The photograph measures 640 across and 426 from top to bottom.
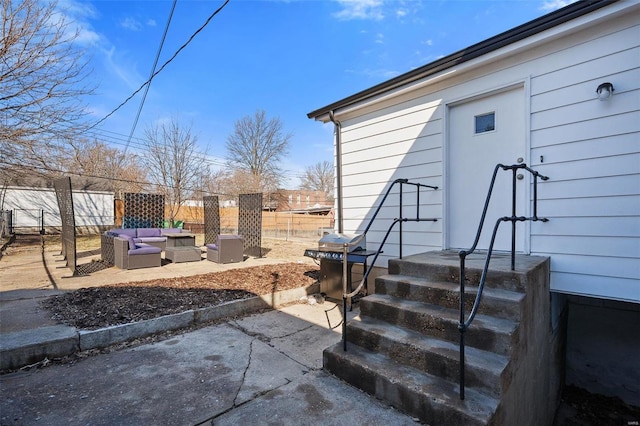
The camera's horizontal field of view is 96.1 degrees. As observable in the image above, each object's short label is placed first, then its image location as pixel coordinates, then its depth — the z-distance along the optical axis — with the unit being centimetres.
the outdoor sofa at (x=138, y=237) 736
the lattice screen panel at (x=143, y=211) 990
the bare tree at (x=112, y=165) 2084
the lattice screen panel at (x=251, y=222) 943
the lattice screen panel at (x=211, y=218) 1067
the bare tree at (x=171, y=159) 1898
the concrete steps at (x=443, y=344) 180
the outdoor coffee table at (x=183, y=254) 775
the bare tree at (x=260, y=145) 2931
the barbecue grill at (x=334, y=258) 411
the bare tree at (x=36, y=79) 621
